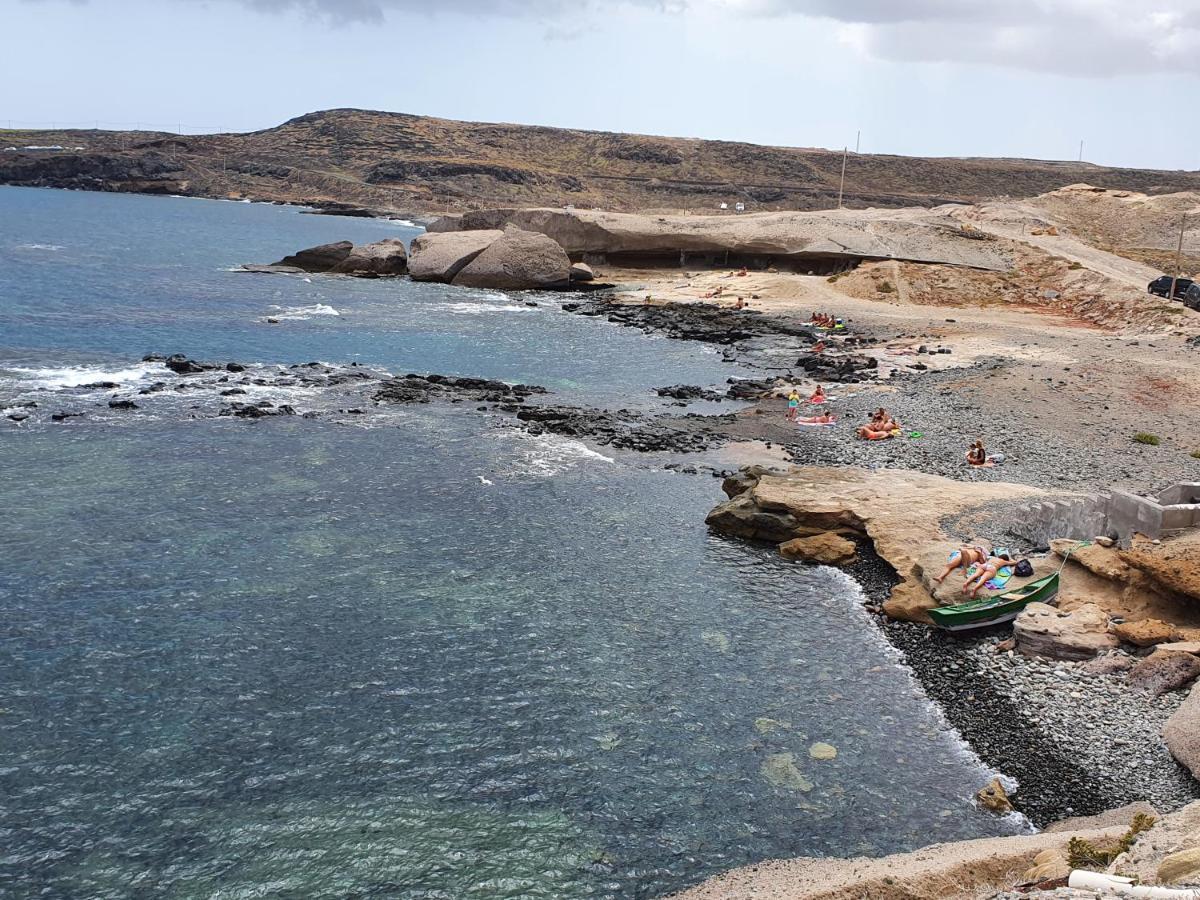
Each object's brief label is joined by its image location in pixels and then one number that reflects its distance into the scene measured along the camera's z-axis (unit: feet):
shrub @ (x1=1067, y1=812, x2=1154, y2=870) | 36.86
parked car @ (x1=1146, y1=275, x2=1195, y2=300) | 180.04
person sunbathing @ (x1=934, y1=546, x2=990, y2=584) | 69.92
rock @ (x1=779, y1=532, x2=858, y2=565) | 78.95
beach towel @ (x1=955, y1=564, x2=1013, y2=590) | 67.92
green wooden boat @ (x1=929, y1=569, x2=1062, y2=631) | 65.84
